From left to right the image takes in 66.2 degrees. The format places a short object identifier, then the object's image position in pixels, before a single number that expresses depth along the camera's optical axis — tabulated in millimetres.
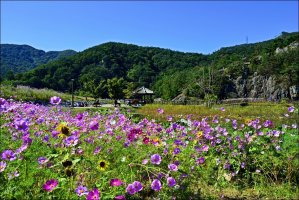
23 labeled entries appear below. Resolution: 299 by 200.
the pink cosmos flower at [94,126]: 1610
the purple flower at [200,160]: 2033
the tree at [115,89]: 42838
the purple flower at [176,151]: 1870
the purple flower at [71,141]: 1564
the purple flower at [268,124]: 2668
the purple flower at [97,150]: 1778
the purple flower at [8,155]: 1426
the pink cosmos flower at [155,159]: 1587
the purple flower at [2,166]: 1297
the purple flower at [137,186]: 1349
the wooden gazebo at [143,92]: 34965
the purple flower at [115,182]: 1338
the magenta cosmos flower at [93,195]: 1227
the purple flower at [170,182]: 1451
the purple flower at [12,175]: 1312
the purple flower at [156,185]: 1377
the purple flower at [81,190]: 1314
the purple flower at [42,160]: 1488
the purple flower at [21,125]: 1484
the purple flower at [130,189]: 1344
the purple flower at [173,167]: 1554
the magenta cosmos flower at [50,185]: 1263
